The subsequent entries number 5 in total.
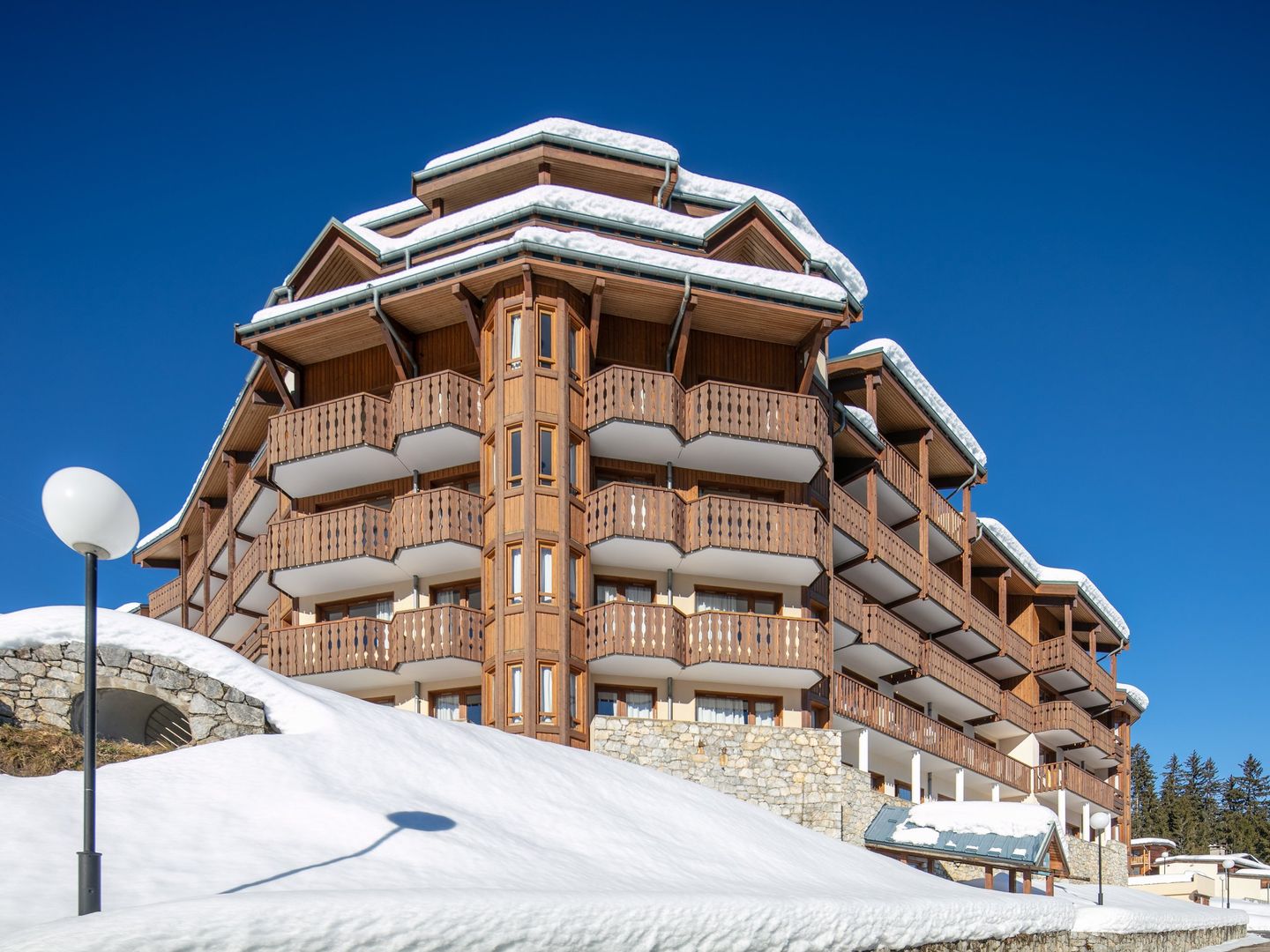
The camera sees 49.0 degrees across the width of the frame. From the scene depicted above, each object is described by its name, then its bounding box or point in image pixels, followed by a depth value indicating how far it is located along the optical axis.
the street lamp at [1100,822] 28.80
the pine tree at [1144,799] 104.62
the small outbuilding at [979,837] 24.88
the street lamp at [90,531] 8.80
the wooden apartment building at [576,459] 27.27
